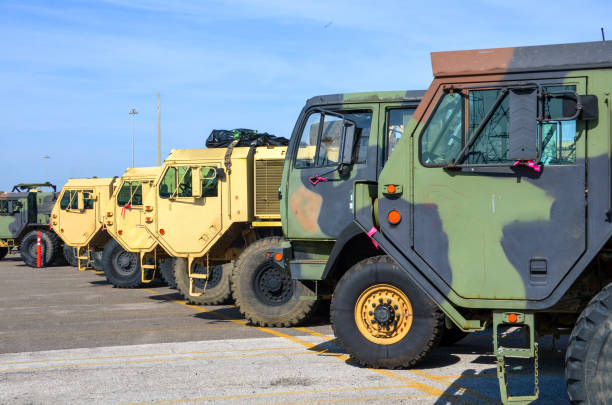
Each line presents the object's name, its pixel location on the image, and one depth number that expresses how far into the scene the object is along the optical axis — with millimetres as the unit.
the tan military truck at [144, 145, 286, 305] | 12516
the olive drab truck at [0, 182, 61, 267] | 26625
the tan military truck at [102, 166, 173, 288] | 16844
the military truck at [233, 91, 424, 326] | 9328
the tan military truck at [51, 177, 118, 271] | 21484
